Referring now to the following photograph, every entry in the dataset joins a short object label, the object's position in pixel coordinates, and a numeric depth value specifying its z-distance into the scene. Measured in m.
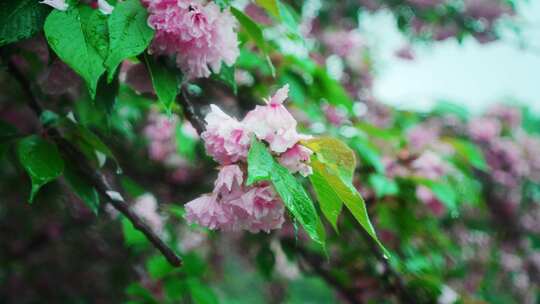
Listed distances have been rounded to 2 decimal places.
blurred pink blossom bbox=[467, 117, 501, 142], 2.84
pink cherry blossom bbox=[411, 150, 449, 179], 1.65
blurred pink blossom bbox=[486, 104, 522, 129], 3.13
